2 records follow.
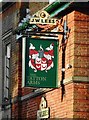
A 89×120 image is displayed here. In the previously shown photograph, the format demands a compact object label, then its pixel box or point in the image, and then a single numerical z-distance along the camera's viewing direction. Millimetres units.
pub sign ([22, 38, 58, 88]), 19422
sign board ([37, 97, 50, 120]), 20984
